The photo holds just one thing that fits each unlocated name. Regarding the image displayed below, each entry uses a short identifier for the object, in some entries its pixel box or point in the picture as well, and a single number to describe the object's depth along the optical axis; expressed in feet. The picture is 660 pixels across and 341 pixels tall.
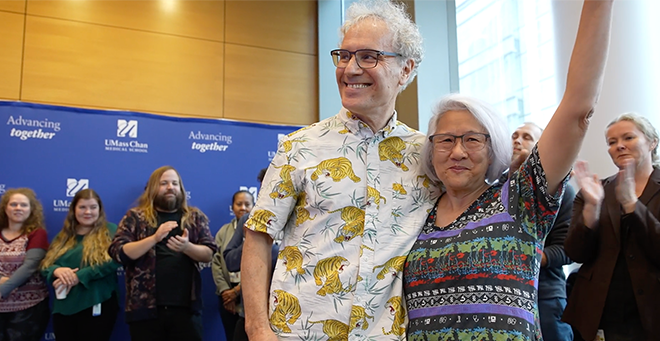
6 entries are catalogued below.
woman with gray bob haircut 3.84
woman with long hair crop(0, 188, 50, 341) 12.65
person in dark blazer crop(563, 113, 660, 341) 6.68
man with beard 11.50
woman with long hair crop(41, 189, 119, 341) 12.40
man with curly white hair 4.53
